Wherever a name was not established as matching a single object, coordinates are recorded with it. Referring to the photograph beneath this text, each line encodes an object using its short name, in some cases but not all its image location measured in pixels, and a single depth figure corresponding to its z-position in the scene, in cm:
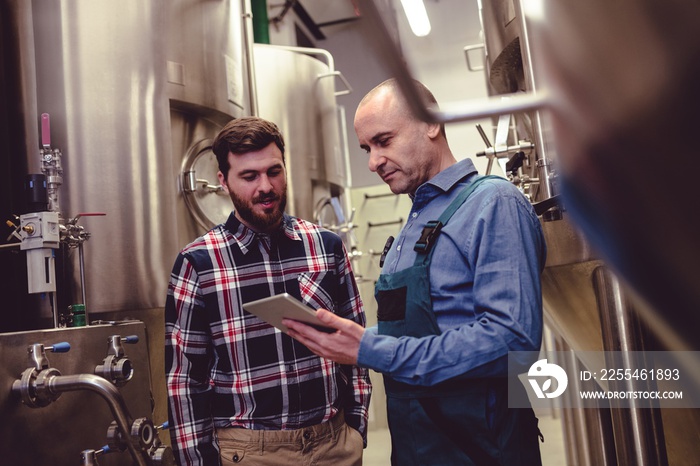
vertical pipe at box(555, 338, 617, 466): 274
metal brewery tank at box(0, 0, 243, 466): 203
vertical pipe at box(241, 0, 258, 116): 295
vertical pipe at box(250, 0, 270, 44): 479
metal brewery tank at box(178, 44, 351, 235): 398
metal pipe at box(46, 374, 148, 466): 138
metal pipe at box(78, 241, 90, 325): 184
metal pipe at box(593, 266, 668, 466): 146
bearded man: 140
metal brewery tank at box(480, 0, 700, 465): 32
